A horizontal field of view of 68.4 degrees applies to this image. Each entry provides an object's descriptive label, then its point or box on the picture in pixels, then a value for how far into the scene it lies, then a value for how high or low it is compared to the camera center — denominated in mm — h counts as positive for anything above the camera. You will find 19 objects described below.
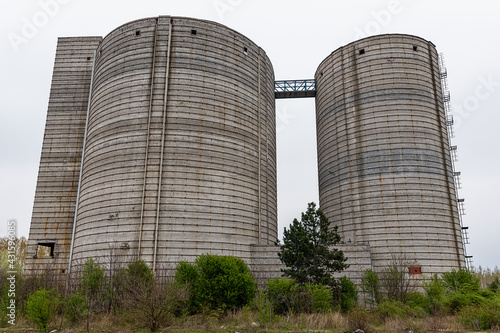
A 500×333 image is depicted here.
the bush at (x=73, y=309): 17734 -2131
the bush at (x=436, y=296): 19469 -1732
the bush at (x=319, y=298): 18484 -1687
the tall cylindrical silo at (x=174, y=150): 24491 +8082
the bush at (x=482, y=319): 15922 -2342
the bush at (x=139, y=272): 20719 -483
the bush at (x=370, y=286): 23375 -1434
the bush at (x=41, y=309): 16172 -1941
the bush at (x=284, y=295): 19156 -1592
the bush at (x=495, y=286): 24288 -1419
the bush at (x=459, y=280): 22594 -994
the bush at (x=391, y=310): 18219 -2251
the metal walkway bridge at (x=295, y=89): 38281 +17706
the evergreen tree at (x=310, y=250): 21016 +778
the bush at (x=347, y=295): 21141 -1819
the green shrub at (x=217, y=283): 19422 -999
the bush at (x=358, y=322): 15578 -2414
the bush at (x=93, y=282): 20791 -1053
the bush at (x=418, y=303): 18891 -2128
